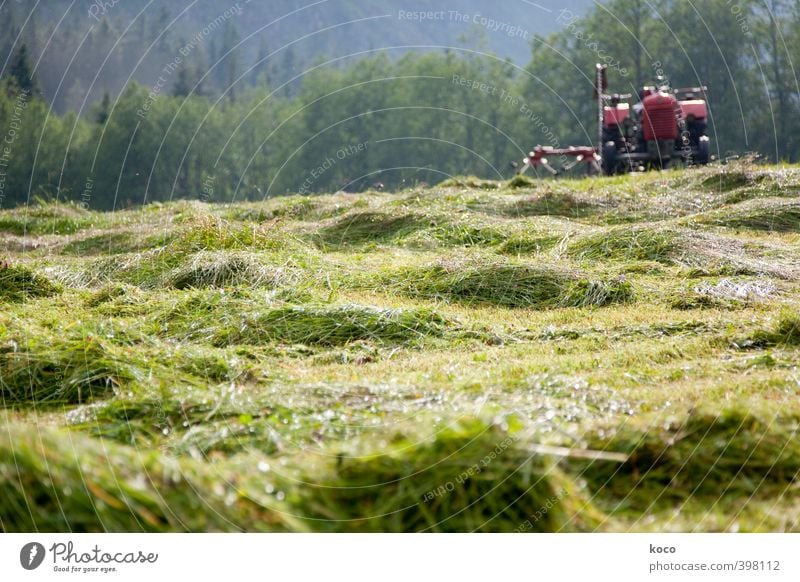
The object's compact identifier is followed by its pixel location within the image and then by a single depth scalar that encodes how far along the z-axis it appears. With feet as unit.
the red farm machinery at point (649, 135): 126.62
